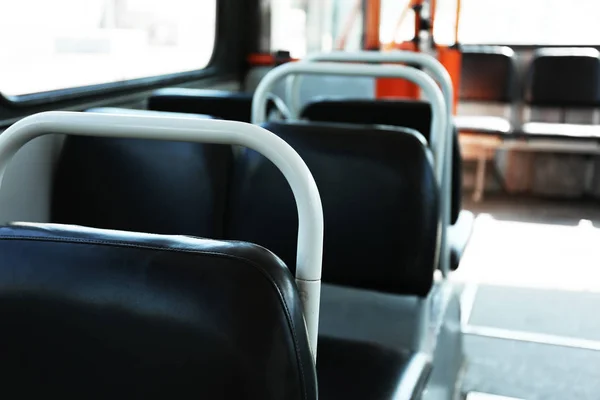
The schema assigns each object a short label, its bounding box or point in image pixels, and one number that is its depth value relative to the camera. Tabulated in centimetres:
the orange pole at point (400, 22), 408
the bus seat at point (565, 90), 481
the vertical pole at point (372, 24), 377
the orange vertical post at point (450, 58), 407
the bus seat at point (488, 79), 495
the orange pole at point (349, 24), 387
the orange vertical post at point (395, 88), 379
